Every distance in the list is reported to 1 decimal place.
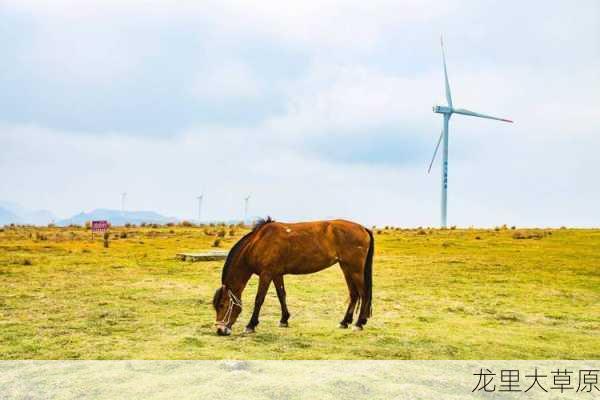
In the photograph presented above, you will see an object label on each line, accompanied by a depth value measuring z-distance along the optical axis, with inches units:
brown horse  408.8
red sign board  1378.0
